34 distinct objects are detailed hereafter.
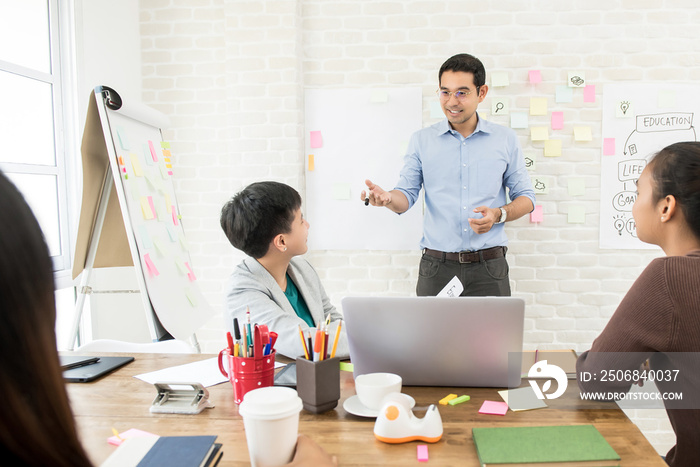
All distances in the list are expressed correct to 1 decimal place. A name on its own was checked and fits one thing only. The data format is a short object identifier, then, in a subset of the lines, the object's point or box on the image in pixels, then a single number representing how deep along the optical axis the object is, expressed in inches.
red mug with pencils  46.4
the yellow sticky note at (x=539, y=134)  123.4
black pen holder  44.6
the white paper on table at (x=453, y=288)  69.4
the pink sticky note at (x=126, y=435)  40.4
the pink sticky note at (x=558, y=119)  123.8
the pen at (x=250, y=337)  47.1
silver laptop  45.8
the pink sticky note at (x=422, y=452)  37.2
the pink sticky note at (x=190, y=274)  98.0
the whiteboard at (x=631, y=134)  121.7
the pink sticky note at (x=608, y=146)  123.3
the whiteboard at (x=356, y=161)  127.3
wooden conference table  37.8
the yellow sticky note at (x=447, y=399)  46.5
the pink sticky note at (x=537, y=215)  124.8
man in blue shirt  106.4
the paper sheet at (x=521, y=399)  45.6
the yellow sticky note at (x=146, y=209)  86.4
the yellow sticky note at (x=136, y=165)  86.7
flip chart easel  81.0
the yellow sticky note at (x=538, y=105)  123.6
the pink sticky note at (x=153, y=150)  96.4
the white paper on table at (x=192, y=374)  53.8
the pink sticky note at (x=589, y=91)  123.1
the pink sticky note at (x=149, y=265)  82.9
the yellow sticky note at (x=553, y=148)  124.2
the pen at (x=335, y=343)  45.3
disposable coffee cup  33.6
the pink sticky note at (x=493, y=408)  44.4
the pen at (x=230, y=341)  47.3
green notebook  35.1
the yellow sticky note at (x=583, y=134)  123.4
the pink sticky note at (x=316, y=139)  129.6
